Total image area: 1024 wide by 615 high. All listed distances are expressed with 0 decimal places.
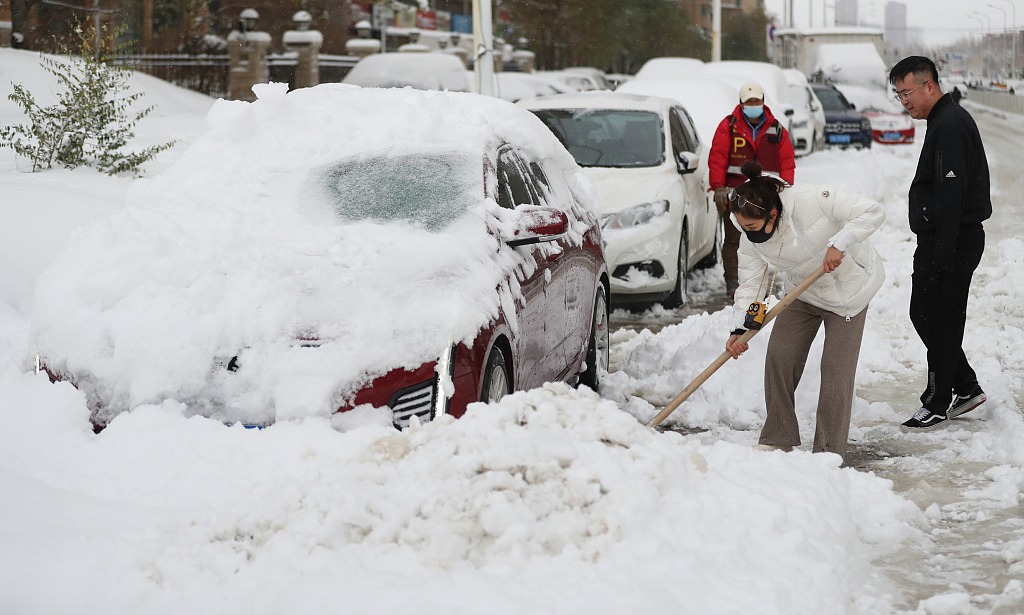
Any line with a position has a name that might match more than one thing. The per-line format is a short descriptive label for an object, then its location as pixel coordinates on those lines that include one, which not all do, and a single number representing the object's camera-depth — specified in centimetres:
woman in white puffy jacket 476
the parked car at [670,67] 2344
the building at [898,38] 17412
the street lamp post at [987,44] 13758
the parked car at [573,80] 3500
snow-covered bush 1007
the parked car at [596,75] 3935
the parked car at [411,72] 2283
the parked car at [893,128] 2569
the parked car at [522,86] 2830
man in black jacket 555
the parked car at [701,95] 1461
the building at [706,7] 8234
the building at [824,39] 3806
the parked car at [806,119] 2114
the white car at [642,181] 876
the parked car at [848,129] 2420
